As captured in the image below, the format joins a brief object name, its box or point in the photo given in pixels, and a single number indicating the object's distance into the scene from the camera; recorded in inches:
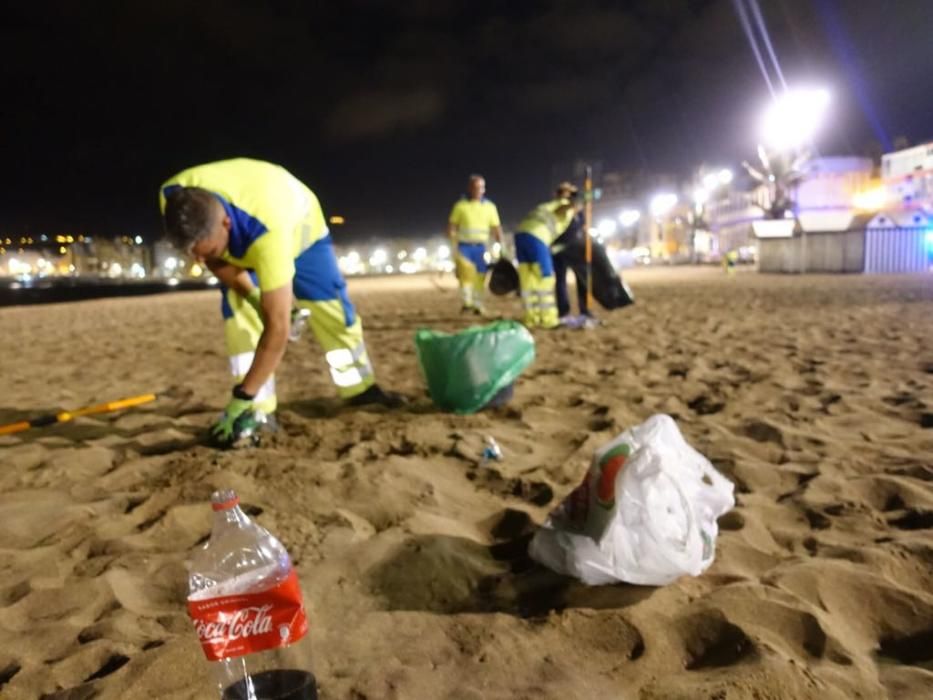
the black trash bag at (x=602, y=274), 295.0
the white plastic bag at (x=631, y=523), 66.6
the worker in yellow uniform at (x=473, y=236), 356.5
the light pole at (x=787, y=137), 1225.4
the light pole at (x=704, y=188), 1827.1
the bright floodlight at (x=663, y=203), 2247.8
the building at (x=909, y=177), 1230.9
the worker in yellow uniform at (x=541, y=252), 281.3
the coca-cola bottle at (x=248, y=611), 53.4
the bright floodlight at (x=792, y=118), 1239.5
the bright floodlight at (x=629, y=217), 2351.7
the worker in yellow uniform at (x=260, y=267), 109.3
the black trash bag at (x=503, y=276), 343.9
